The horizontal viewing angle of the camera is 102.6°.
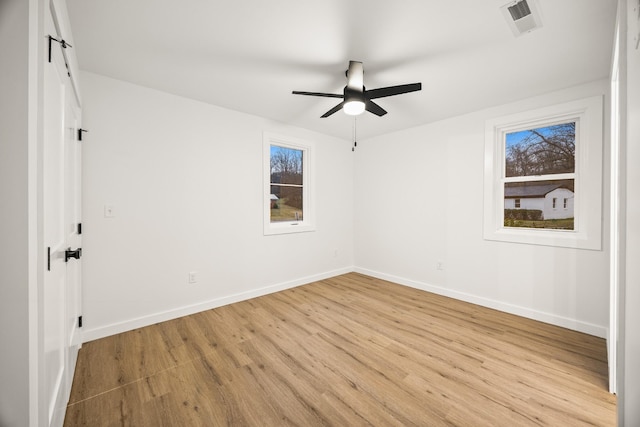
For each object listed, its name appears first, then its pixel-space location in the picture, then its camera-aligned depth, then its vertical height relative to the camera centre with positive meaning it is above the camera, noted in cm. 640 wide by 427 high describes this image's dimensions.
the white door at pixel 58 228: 114 -10
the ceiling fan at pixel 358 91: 214 +104
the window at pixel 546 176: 260 +42
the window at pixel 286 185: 376 +42
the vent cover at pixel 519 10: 160 +130
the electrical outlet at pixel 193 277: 305 -79
